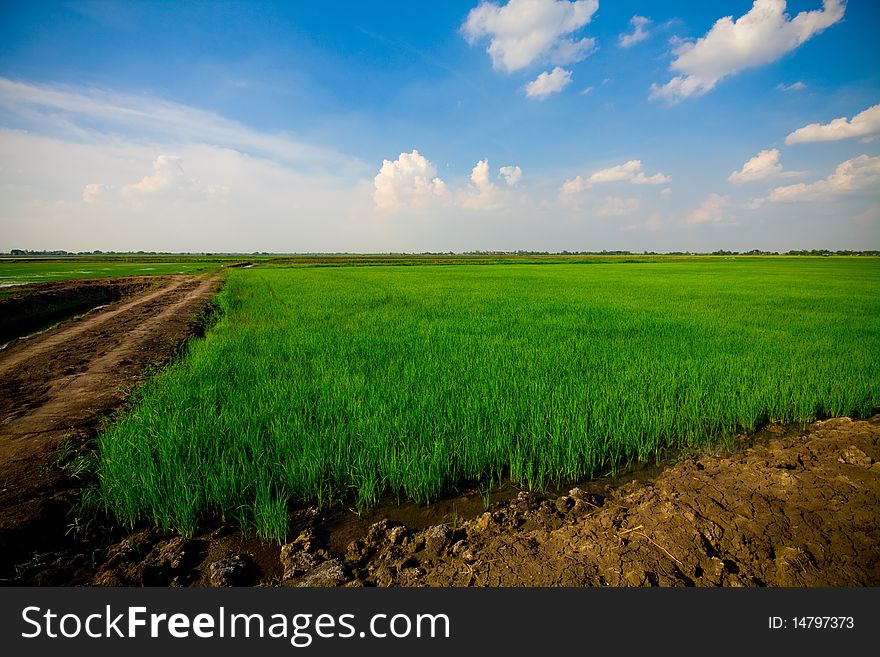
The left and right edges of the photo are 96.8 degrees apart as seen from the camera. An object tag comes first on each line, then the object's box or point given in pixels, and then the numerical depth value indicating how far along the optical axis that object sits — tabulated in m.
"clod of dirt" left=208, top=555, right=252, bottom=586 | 2.26
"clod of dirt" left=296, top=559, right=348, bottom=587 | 2.21
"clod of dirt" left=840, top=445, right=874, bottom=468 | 3.09
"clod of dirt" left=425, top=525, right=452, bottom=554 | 2.46
